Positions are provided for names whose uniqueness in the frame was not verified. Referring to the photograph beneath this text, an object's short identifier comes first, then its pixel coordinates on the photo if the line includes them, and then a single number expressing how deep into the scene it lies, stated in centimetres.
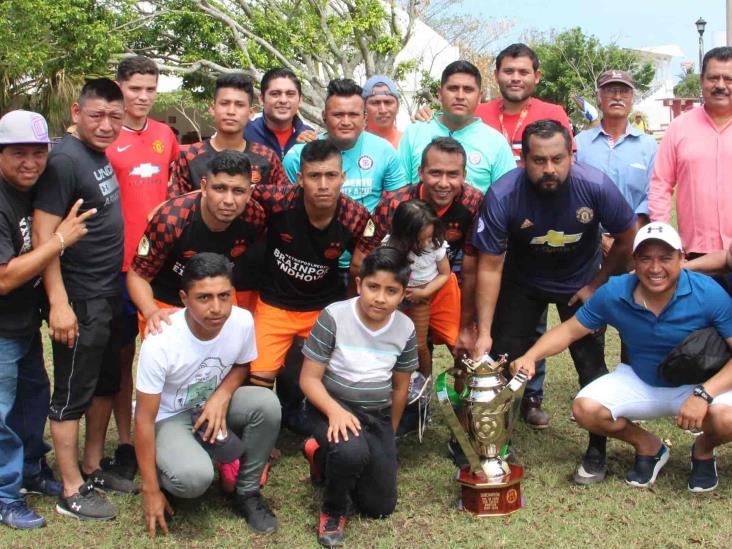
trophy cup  421
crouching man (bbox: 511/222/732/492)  423
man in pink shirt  486
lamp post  2747
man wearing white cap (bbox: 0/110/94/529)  387
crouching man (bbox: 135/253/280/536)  393
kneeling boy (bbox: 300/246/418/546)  400
